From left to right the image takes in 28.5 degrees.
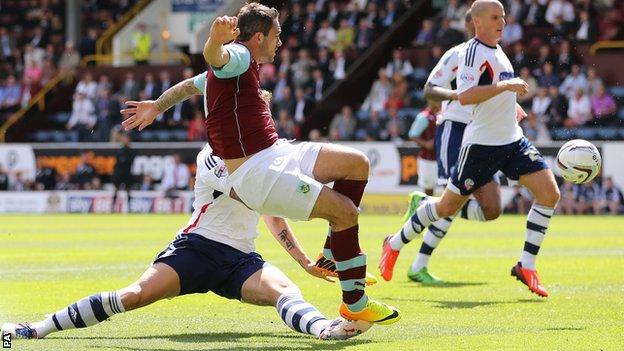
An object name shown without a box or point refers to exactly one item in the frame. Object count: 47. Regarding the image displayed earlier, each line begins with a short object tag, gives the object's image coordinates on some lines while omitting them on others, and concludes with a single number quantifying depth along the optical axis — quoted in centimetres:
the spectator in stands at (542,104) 2645
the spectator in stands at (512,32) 2826
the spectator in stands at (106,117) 3369
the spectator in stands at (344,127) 2950
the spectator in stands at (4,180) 3188
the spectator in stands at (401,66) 2970
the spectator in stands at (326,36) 3253
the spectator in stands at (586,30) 2816
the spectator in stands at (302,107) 3081
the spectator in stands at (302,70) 3147
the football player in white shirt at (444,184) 1120
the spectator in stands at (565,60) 2686
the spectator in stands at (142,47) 3688
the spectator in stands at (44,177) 3158
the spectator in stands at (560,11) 2848
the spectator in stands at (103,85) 3484
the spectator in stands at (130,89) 3400
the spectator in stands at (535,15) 2895
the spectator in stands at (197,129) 3176
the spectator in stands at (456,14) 2889
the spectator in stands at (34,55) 3900
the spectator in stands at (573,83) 2652
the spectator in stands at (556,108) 2644
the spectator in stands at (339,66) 3158
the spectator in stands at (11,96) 3806
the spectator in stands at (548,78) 2673
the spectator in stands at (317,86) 3139
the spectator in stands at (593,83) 2647
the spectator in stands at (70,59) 3784
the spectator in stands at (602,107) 2634
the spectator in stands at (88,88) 3509
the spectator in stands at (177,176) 2981
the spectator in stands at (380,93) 2981
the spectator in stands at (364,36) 3198
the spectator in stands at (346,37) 3231
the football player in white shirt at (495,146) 1015
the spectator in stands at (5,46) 4069
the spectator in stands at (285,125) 2962
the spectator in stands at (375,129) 2875
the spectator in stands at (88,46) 3869
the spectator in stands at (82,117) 3456
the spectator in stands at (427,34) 3042
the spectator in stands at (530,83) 2630
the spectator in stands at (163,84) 3334
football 1038
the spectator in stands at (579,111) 2634
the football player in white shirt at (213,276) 743
